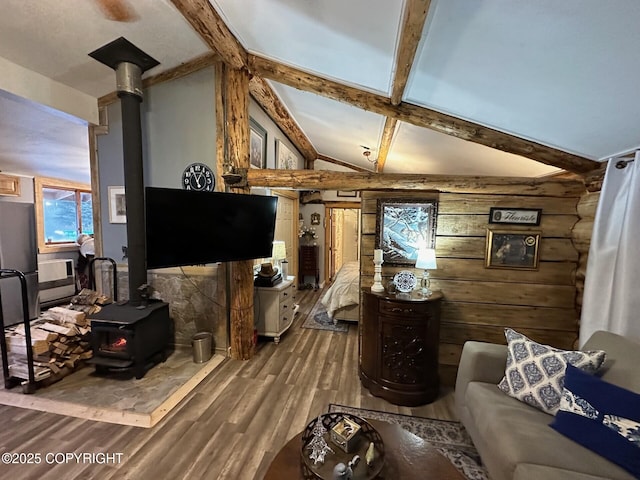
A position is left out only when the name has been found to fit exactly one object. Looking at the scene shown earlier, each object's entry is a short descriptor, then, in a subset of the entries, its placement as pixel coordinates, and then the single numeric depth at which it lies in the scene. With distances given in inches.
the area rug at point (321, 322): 161.9
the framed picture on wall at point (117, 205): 126.1
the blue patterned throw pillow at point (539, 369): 63.1
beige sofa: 48.5
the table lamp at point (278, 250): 146.5
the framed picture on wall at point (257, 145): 140.9
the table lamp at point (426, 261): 97.3
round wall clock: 119.0
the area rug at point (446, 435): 69.9
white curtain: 75.1
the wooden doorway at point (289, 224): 191.3
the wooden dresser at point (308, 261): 257.0
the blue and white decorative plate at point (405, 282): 101.5
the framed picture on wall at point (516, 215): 99.4
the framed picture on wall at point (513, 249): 100.8
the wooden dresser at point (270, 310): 139.9
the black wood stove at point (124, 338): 98.0
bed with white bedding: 159.9
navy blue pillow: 48.9
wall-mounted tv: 85.0
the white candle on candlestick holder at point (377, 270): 101.4
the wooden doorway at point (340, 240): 271.3
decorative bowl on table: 44.3
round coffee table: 45.4
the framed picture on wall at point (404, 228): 105.4
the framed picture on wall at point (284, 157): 183.5
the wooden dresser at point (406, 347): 92.3
